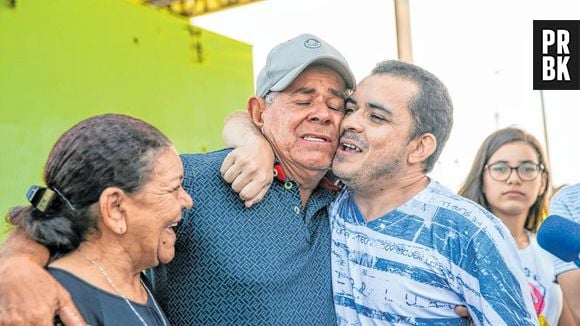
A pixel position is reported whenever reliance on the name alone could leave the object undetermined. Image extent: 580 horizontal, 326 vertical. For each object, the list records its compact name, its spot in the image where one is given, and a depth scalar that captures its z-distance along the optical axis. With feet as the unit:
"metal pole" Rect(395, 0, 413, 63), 18.12
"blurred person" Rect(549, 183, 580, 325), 6.80
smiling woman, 3.99
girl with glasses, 8.77
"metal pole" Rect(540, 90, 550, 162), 18.63
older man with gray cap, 5.17
